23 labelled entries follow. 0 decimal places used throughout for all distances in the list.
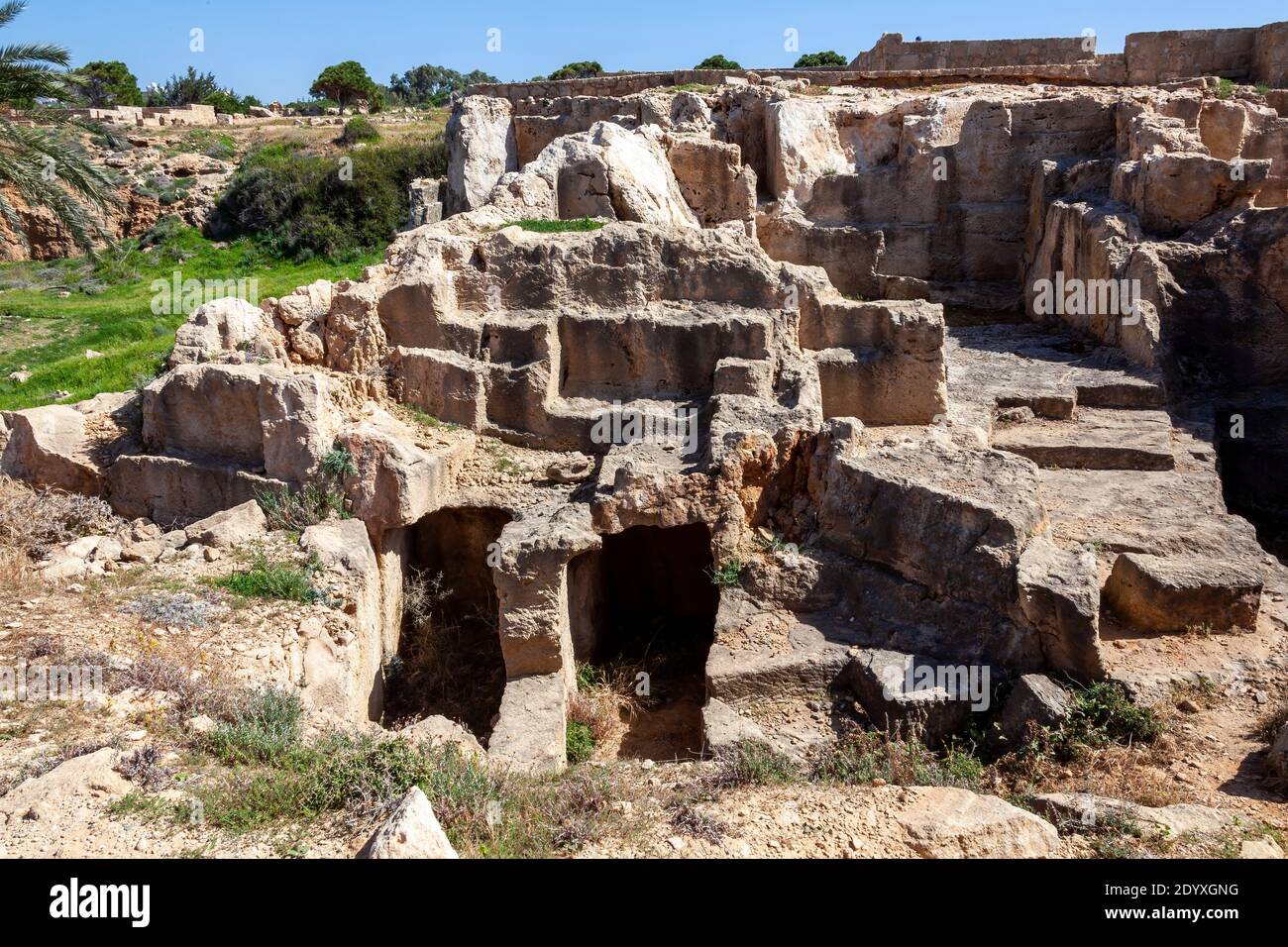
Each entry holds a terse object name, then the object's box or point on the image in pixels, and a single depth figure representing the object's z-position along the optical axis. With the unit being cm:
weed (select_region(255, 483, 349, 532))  782
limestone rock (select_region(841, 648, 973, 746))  628
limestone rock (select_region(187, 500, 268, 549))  745
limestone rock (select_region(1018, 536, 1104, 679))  610
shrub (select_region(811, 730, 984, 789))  547
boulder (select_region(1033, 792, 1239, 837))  465
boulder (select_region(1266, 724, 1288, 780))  534
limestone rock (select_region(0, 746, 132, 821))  423
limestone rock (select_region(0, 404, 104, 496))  871
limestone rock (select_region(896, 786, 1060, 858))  438
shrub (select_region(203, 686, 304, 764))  493
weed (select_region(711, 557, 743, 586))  740
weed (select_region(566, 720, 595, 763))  713
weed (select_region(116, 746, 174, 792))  453
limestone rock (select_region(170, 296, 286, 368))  884
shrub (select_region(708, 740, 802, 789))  520
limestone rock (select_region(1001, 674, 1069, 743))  592
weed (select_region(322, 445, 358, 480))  782
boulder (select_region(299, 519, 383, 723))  662
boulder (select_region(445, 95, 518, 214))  1587
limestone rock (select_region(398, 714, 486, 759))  578
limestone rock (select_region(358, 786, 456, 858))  384
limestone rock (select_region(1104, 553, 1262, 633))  665
